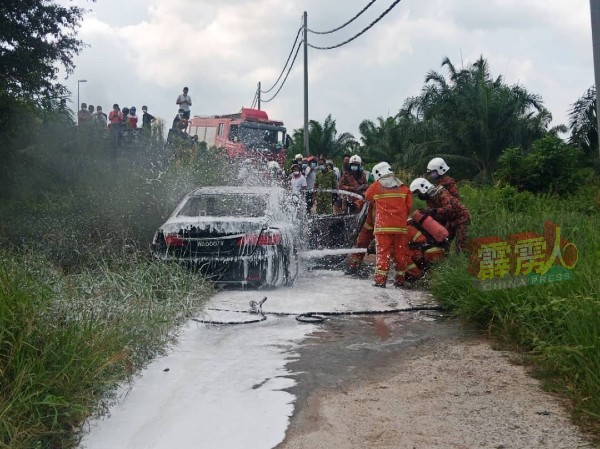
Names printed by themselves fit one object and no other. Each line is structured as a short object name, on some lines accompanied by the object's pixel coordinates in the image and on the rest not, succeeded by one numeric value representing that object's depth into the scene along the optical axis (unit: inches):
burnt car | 334.3
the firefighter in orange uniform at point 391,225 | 364.5
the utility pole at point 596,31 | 258.4
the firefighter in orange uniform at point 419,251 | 366.0
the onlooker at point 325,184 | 630.5
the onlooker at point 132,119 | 775.1
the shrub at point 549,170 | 583.8
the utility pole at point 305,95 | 1095.0
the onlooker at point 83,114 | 735.9
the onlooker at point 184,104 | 849.5
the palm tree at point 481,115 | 985.5
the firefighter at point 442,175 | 377.1
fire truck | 985.5
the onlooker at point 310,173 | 661.3
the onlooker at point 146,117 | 824.3
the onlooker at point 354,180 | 534.6
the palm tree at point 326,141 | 1574.8
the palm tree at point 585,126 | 721.0
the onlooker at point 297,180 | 605.3
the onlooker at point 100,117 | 746.9
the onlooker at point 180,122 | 812.6
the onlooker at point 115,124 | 712.5
